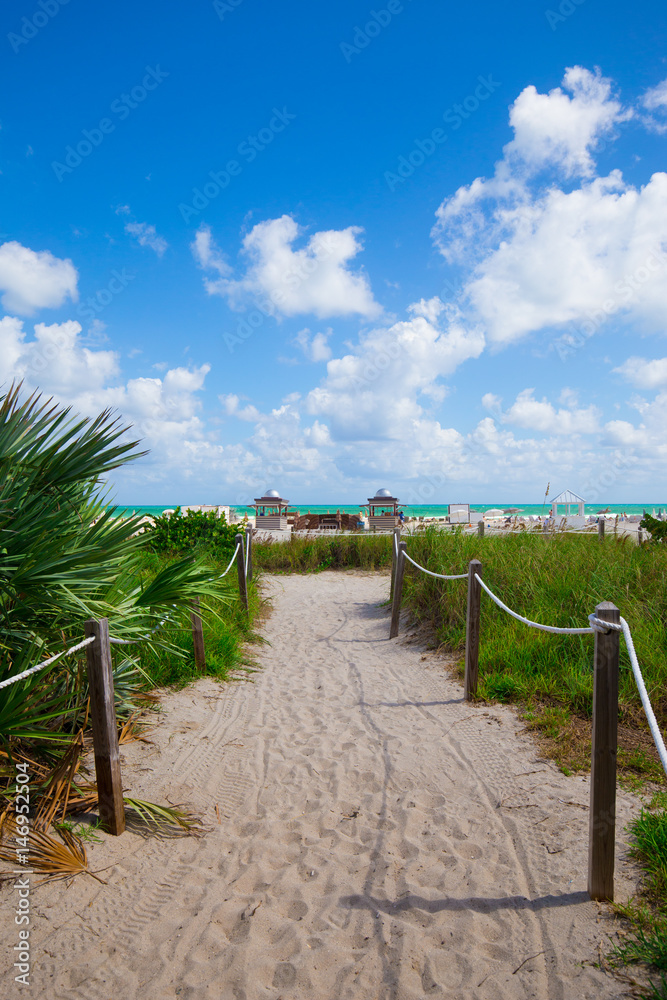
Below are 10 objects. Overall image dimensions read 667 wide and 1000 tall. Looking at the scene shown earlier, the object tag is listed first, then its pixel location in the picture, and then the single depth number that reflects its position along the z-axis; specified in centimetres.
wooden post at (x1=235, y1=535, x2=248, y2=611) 775
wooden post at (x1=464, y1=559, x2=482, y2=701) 484
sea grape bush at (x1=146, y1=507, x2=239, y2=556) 1002
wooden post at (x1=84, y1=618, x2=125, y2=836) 281
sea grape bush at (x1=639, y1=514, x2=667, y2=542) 1003
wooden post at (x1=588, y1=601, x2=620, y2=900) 232
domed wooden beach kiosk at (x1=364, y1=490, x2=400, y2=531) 2075
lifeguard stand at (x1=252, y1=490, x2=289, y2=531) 2205
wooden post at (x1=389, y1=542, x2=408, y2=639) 736
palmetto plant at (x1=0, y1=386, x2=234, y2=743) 296
